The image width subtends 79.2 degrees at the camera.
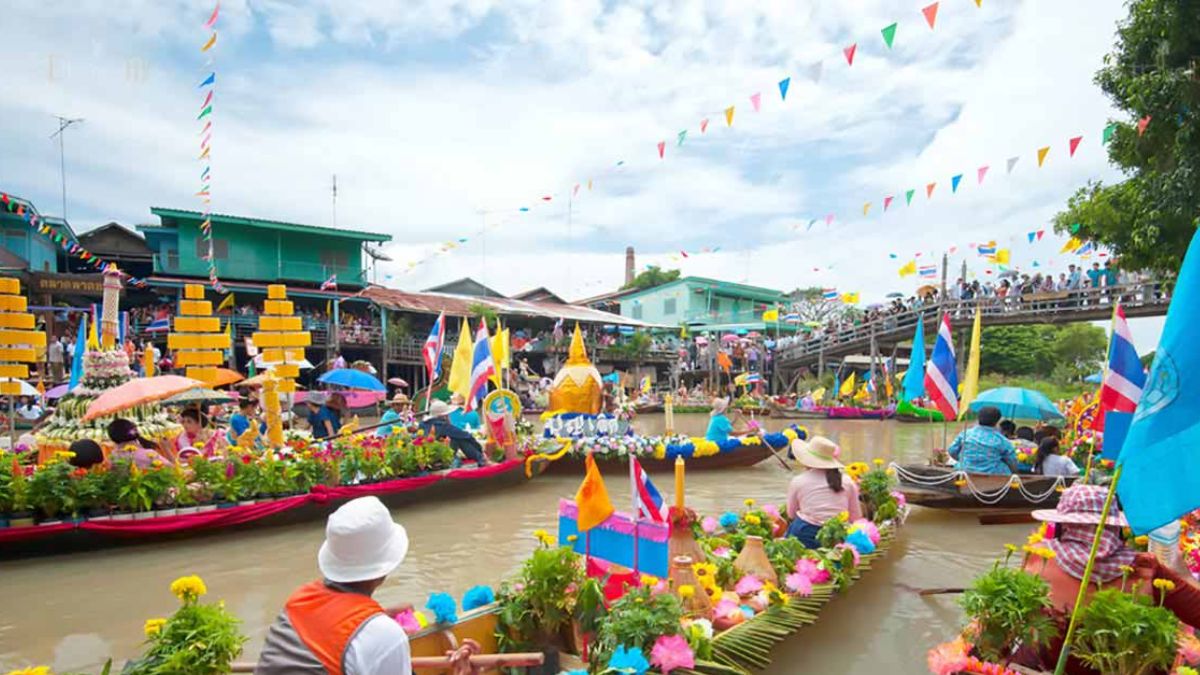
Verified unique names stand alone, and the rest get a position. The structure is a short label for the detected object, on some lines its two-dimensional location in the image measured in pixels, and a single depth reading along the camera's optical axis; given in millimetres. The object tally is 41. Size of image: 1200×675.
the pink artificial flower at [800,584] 5062
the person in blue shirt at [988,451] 9430
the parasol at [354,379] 12742
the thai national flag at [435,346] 14047
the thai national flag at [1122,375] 6109
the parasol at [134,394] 7742
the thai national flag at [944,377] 10633
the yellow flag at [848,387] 29297
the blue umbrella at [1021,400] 11484
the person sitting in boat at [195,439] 9659
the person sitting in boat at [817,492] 6250
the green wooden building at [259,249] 25094
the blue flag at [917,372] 12922
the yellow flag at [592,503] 4398
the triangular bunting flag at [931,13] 8727
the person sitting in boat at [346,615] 2438
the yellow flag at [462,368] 13742
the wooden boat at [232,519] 7332
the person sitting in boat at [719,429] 14109
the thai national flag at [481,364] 11992
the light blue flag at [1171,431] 2762
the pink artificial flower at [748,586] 5027
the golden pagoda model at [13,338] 9320
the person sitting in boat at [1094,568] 3652
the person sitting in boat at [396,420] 13160
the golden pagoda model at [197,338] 10547
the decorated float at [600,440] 13078
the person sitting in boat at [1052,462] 9430
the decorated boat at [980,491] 9234
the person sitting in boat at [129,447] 7945
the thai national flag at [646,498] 4650
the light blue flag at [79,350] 13797
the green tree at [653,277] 50281
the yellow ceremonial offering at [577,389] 13828
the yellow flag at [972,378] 10805
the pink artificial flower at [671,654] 3586
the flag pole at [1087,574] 2854
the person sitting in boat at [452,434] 11297
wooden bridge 21812
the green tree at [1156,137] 8852
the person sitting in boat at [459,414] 13104
